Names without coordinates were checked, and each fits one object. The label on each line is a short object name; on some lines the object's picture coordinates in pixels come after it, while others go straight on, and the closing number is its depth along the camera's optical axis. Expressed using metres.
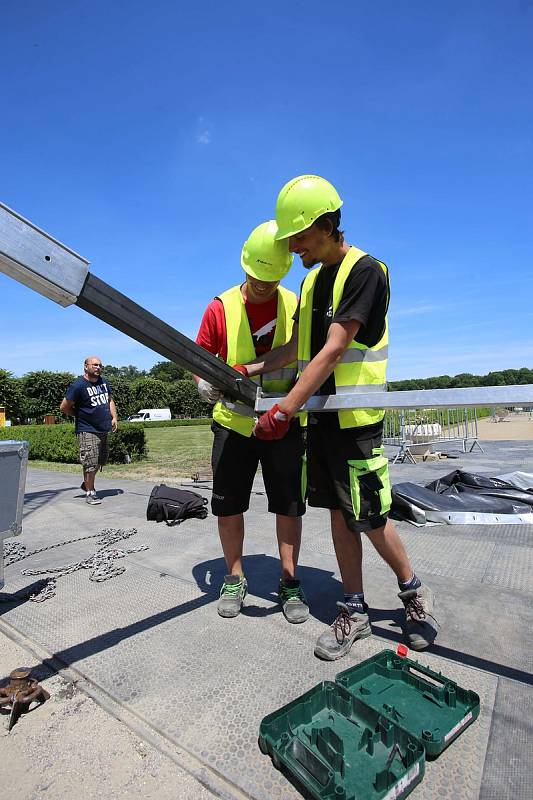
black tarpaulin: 4.13
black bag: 4.51
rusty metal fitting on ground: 1.71
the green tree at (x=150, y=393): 59.78
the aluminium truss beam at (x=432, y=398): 1.56
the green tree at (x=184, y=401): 63.43
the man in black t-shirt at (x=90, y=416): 5.81
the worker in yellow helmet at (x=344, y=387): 1.99
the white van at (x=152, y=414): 54.07
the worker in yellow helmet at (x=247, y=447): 2.52
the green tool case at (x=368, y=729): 1.34
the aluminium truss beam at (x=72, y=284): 1.42
